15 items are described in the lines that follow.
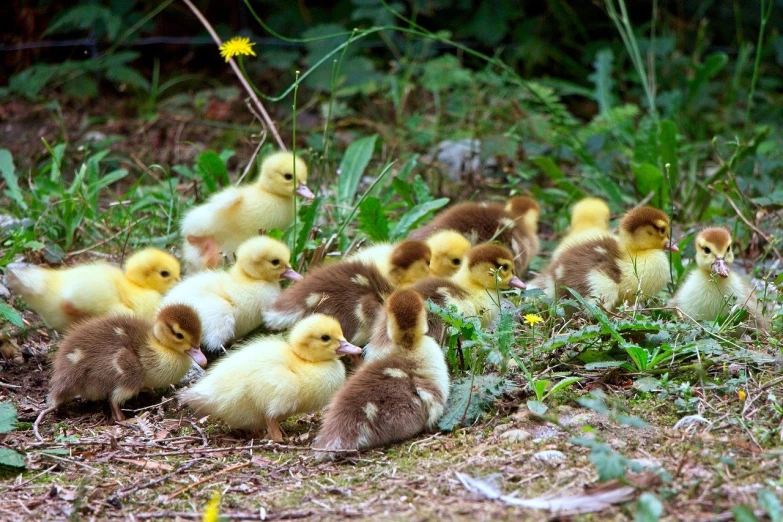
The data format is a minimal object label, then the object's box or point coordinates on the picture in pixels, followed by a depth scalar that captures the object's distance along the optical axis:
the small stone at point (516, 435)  6.59
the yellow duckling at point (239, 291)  8.67
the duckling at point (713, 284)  8.45
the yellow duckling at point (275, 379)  7.20
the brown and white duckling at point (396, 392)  6.71
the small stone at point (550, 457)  6.16
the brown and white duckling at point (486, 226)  10.36
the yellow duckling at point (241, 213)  10.09
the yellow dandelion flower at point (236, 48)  9.34
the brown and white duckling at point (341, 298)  8.41
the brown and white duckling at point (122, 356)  7.70
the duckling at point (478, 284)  8.21
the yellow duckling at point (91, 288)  8.67
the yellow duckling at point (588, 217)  10.87
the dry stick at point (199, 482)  6.28
